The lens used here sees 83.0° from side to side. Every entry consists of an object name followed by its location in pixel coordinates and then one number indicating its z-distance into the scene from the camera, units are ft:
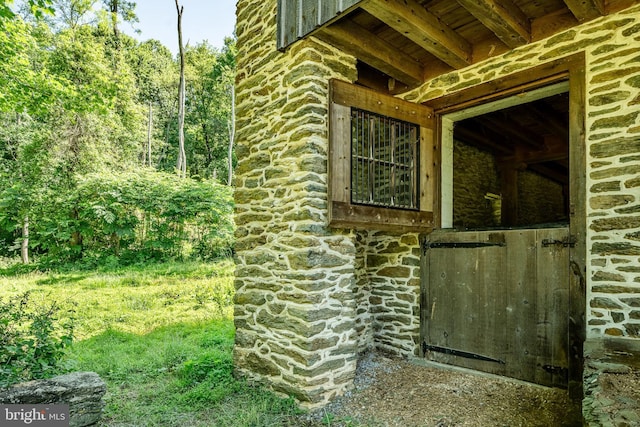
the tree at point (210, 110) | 64.85
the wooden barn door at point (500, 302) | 10.86
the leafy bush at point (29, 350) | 9.37
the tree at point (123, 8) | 54.85
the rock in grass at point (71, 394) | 8.51
